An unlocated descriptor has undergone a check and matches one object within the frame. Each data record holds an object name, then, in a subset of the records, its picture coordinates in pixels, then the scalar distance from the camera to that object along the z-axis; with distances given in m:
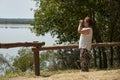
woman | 13.31
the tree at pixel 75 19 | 24.91
